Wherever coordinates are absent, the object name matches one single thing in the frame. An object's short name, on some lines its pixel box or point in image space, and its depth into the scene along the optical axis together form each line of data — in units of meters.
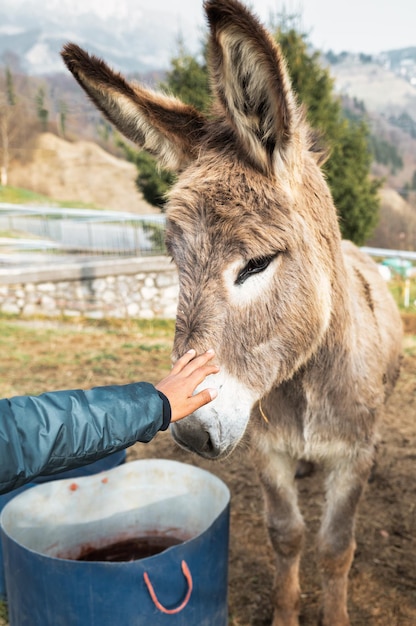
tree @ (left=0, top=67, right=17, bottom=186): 43.31
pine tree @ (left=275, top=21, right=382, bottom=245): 14.17
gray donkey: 1.85
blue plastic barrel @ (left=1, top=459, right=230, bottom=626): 2.15
